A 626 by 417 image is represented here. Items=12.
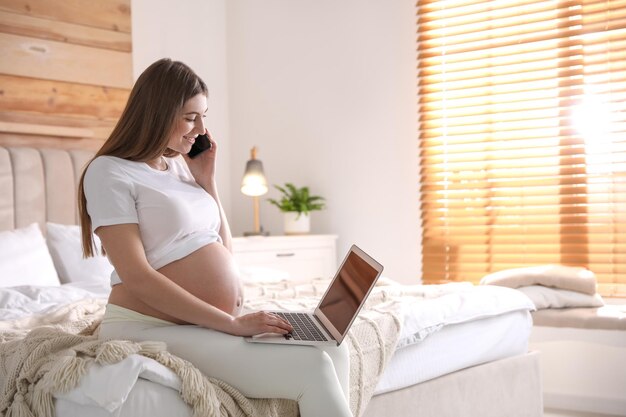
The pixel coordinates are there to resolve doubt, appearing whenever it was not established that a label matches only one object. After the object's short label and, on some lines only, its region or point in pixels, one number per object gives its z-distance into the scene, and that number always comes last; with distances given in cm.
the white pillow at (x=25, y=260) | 330
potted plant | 496
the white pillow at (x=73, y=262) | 363
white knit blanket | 160
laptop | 172
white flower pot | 496
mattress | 159
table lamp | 491
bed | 160
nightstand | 466
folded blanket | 359
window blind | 410
